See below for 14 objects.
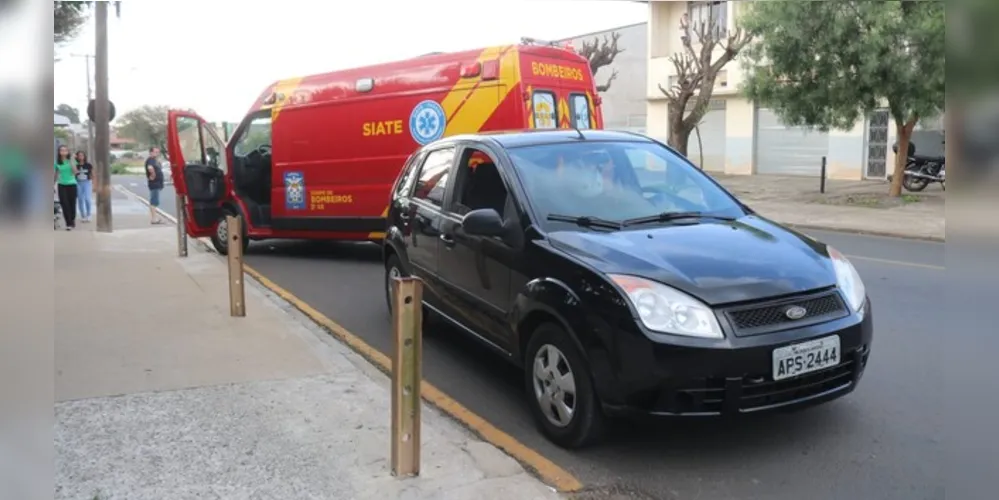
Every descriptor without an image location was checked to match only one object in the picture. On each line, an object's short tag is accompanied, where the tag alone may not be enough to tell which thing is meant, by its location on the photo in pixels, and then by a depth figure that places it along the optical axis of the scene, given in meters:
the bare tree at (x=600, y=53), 30.33
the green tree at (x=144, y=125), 66.07
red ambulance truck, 9.82
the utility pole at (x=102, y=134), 15.16
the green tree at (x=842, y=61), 16.28
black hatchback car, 3.82
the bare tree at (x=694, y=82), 22.48
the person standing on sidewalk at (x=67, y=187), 14.79
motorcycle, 19.58
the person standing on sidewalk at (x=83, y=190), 18.81
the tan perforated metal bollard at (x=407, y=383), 3.78
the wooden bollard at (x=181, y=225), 11.62
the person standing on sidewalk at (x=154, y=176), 19.60
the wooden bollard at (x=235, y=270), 7.38
